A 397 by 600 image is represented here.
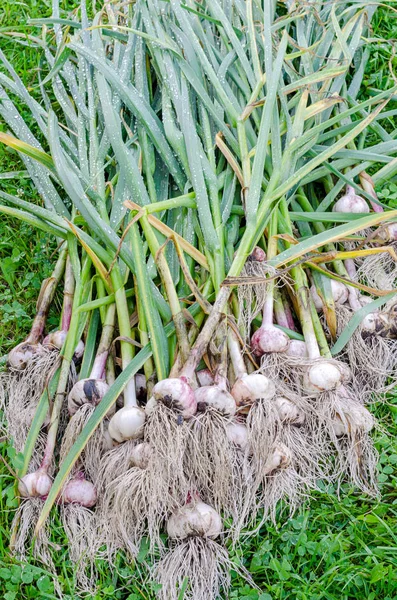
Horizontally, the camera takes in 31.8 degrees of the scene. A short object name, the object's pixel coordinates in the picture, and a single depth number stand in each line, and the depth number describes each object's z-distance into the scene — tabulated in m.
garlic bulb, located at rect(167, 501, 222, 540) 1.32
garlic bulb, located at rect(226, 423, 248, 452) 1.40
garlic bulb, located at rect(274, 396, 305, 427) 1.44
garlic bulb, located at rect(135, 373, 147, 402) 1.55
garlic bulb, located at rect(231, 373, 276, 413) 1.43
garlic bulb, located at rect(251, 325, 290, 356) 1.52
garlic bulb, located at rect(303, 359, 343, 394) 1.47
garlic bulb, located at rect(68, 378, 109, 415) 1.47
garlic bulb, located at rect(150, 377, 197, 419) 1.35
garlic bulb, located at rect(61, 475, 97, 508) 1.42
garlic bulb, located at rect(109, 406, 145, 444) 1.40
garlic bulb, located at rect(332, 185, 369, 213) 1.80
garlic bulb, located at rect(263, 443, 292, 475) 1.39
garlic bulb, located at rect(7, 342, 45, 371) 1.62
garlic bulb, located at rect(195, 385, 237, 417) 1.38
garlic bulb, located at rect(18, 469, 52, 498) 1.42
